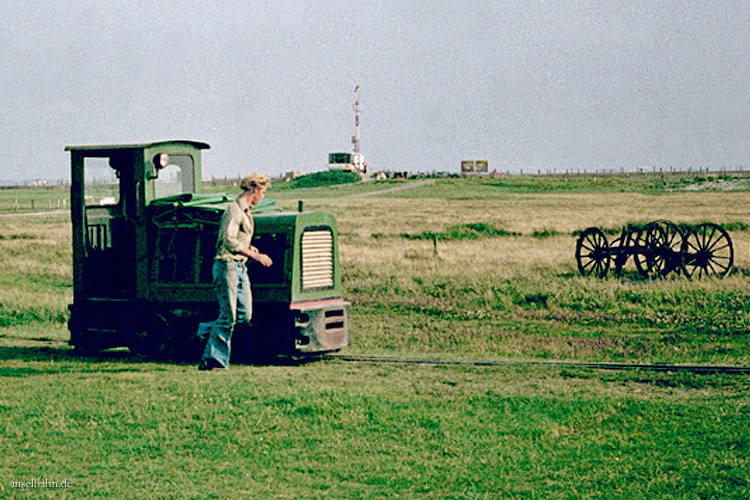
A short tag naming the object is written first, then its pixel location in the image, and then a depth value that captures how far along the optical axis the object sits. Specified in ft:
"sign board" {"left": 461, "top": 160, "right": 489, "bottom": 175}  556.51
